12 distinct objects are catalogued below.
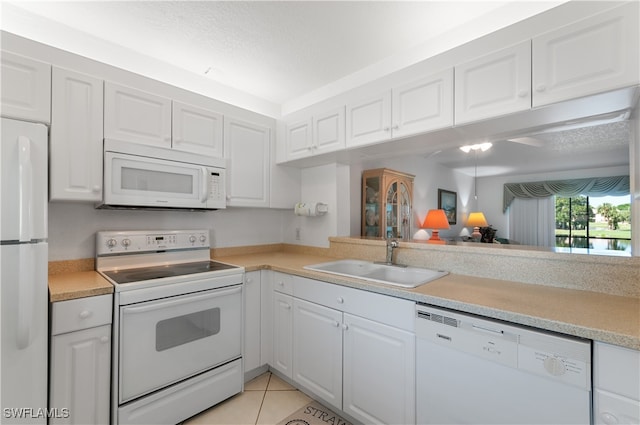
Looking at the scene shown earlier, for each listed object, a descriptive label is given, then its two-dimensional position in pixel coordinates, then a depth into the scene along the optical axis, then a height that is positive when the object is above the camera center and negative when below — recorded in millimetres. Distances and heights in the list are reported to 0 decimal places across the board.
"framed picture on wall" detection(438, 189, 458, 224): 4219 +164
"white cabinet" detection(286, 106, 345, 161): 2182 +658
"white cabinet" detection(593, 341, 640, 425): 853 -536
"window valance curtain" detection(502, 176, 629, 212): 2477 +286
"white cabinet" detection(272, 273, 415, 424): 1416 -797
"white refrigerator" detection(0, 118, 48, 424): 1159 -285
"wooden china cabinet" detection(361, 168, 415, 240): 3074 +123
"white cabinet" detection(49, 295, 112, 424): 1327 -740
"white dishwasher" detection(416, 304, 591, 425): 958 -623
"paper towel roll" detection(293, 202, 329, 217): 2643 +37
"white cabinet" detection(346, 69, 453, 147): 1613 +659
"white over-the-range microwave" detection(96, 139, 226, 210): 1766 +234
